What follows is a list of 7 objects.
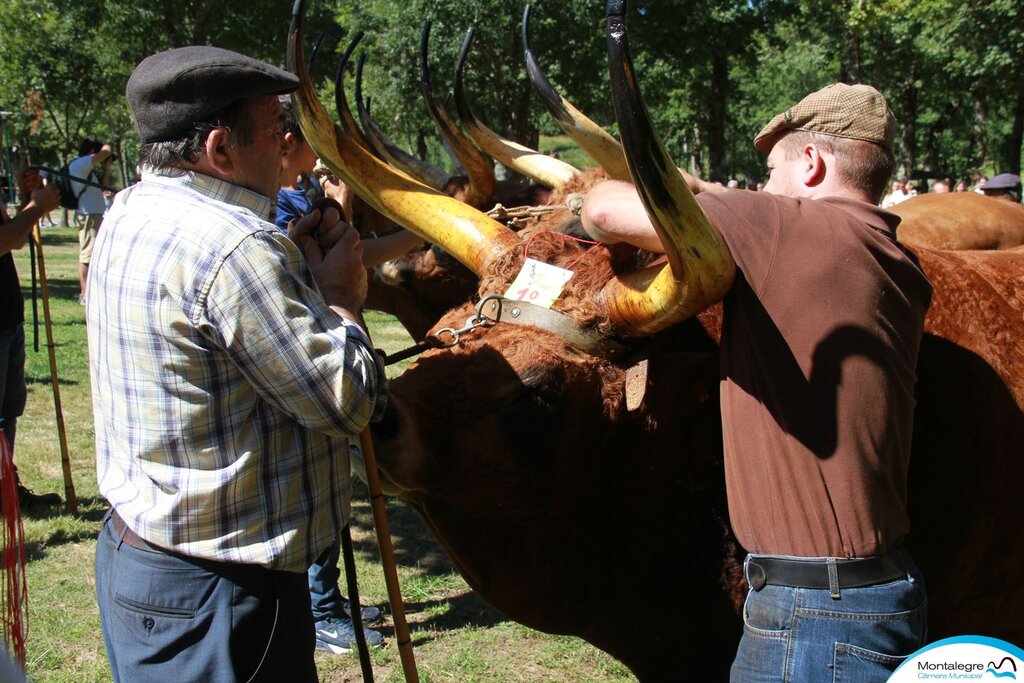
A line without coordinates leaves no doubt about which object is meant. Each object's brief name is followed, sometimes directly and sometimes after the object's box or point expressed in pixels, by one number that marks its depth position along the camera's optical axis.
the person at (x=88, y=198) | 12.51
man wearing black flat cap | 1.99
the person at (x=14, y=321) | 5.71
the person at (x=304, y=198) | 3.05
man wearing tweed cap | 2.04
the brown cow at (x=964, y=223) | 5.27
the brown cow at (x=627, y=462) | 2.43
